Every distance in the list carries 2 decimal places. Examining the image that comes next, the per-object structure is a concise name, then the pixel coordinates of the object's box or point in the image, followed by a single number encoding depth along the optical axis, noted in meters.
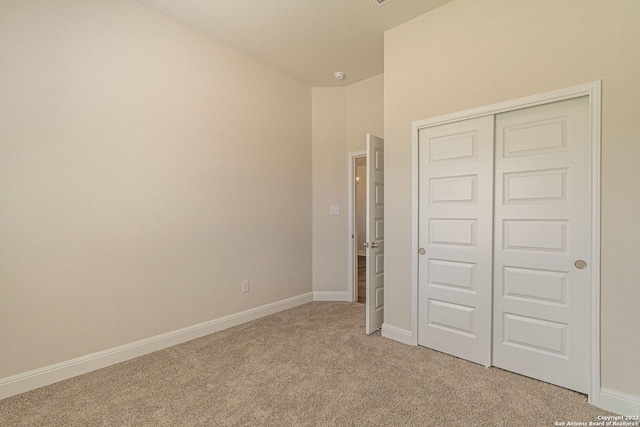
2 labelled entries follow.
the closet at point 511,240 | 2.01
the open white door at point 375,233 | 3.06
